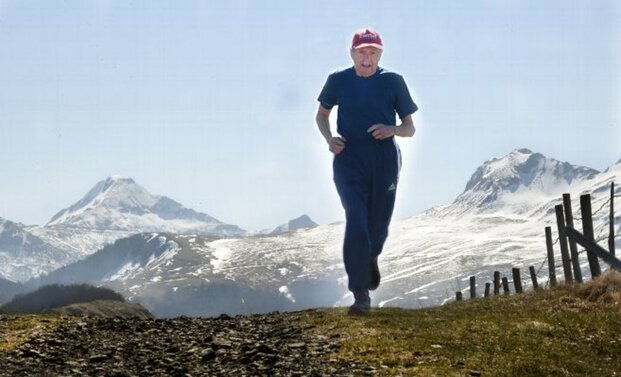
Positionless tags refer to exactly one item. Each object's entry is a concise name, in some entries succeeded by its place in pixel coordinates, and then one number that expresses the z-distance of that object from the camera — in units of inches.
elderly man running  558.9
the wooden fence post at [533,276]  1293.3
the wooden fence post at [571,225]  917.1
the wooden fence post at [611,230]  927.5
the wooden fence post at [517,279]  1336.7
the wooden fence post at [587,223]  846.5
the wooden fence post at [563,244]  979.3
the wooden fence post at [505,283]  1486.7
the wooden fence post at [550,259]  957.5
